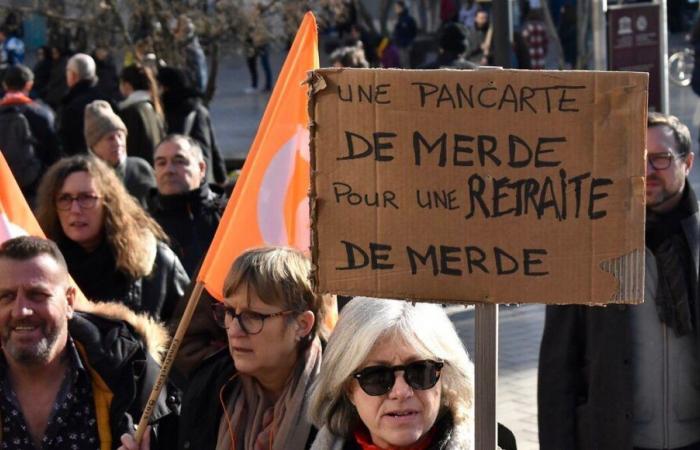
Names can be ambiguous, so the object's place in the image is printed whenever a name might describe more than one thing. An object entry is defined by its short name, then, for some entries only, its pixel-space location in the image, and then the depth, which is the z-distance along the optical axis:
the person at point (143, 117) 9.91
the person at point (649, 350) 4.66
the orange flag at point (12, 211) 4.89
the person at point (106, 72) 13.09
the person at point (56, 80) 15.94
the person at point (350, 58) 10.27
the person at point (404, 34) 27.44
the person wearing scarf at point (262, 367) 3.87
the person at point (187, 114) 10.16
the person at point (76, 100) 10.94
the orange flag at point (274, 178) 4.40
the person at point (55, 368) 4.03
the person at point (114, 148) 8.14
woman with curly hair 5.64
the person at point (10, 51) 24.61
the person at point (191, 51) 14.55
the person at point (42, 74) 18.47
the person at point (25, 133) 10.34
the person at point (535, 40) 21.00
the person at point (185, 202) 6.80
